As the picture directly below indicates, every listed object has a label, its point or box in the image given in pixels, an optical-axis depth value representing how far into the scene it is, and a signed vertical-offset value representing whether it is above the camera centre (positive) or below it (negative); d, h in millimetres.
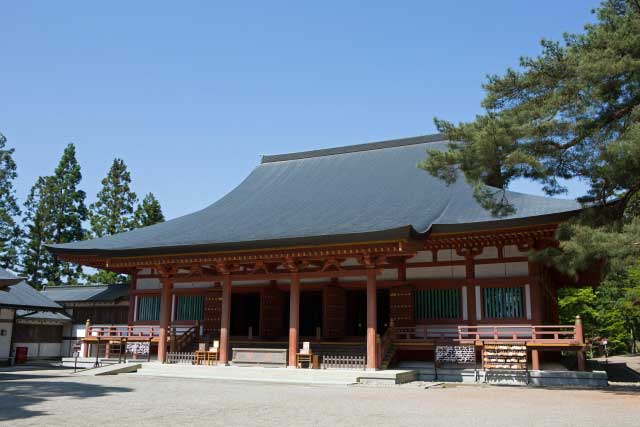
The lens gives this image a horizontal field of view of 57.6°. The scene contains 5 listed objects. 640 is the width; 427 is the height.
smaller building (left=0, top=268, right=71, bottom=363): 24453 -68
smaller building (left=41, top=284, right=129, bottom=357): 26781 +720
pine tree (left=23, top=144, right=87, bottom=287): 42906 +7754
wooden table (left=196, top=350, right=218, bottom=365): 18609 -1000
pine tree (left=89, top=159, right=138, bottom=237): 41750 +8583
